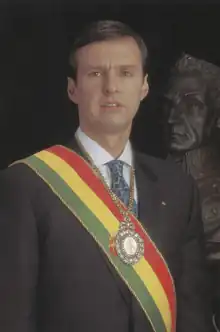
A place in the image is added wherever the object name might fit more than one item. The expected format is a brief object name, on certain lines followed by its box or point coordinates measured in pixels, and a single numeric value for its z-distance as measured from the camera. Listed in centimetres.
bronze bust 410
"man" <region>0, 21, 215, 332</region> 385
